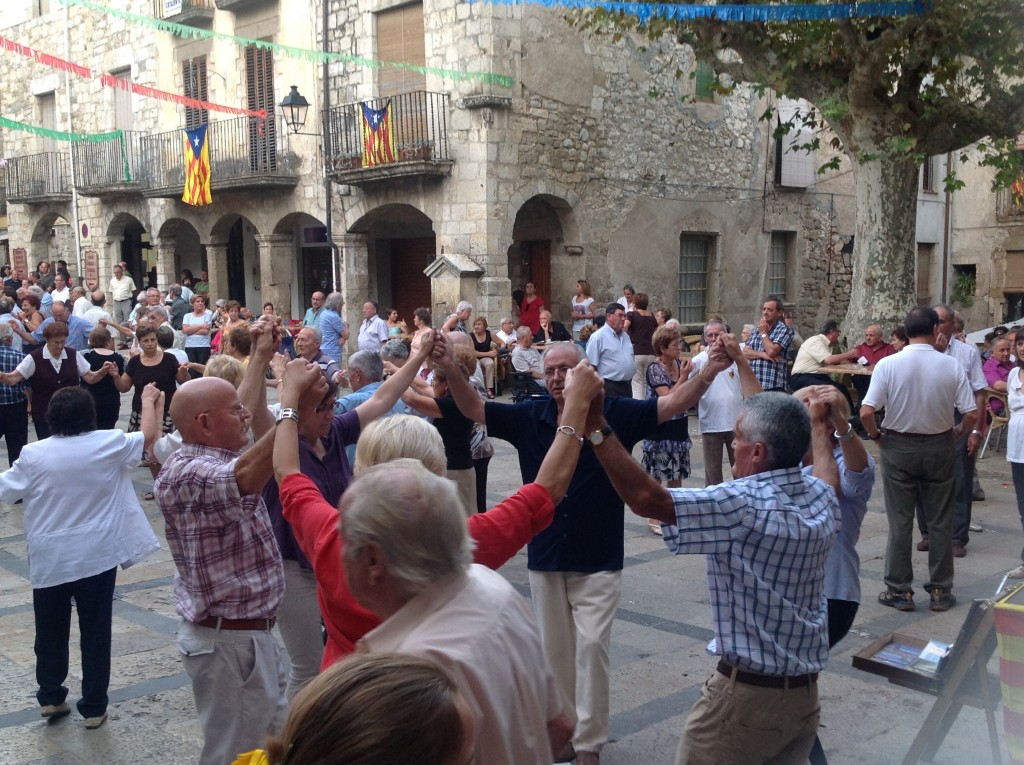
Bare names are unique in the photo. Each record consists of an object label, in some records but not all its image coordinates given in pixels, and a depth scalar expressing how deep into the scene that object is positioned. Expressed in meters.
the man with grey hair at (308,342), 6.97
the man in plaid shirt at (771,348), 9.37
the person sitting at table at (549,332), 17.30
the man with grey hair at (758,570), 2.87
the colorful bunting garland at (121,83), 14.71
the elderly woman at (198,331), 15.05
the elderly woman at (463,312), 15.72
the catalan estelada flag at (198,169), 21.36
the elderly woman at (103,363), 10.14
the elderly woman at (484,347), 15.65
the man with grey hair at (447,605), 2.05
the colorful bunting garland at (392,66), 15.05
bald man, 3.42
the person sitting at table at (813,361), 12.22
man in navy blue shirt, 4.25
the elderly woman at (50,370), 9.30
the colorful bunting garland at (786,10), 9.31
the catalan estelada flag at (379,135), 18.08
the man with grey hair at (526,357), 14.87
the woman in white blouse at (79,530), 4.68
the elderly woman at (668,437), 8.61
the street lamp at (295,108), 18.03
